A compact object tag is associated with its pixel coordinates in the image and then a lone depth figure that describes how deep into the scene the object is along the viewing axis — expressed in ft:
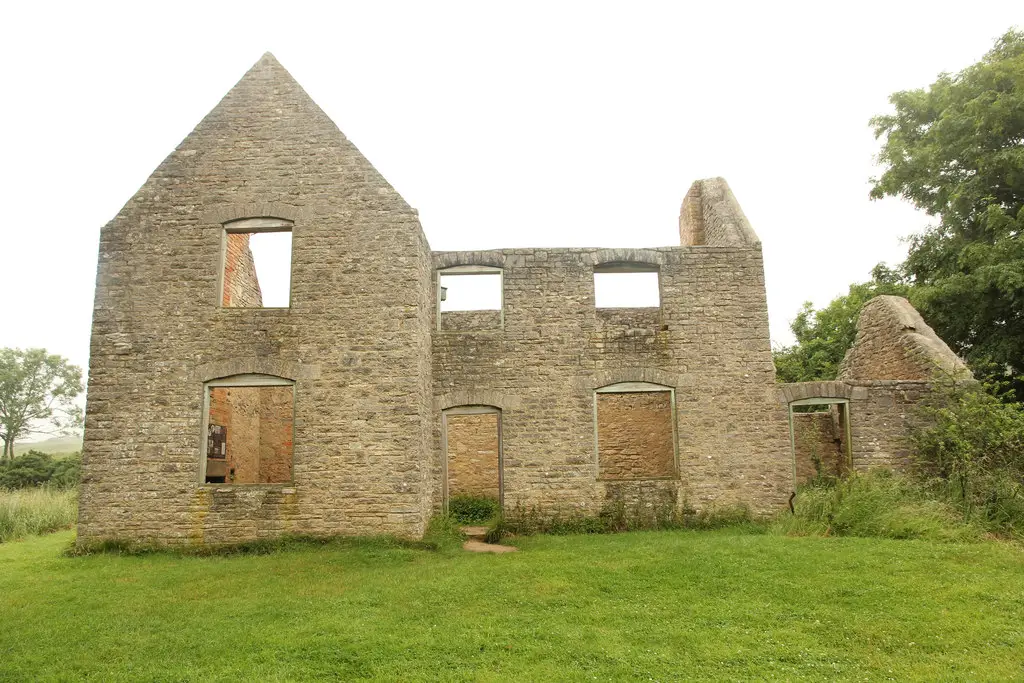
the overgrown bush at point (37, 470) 73.20
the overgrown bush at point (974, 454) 32.91
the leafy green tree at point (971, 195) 50.26
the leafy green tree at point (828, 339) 68.47
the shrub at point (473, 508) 53.47
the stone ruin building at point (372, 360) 34.06
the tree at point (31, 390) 113.29
